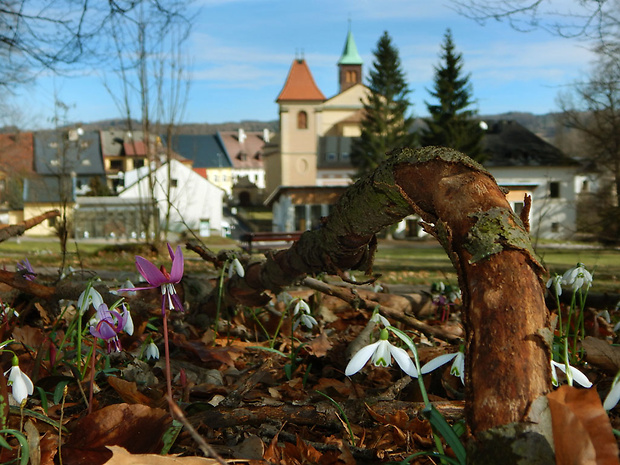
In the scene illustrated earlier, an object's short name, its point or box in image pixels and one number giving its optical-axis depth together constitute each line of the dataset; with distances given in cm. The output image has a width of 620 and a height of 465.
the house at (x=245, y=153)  12225
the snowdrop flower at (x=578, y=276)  291
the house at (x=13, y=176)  6448
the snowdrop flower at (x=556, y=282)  318
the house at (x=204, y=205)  6022
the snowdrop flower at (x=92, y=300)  204
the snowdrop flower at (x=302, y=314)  340
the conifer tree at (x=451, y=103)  5009
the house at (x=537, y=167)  5856
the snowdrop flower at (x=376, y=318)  260
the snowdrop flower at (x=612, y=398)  129
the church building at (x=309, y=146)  5331
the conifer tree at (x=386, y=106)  5481
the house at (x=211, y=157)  11225
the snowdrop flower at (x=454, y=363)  154
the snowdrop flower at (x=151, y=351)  240
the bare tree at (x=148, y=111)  2036
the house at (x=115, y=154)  8562
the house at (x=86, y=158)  7838
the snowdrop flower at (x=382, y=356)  150
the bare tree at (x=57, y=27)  711
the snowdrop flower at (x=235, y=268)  353
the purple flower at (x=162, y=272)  148
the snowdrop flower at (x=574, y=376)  153
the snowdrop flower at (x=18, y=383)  160
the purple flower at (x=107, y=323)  183
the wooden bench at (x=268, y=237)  2348
